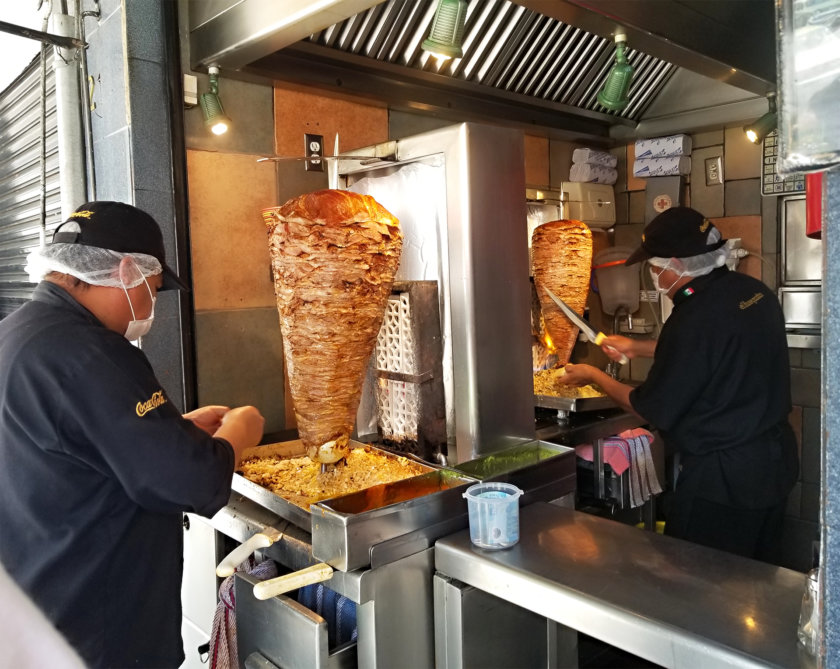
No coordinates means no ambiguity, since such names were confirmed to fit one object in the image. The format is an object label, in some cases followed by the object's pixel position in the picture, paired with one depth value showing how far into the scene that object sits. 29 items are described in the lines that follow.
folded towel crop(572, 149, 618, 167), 4.54
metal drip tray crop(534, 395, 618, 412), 3.29
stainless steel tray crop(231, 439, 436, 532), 1.97
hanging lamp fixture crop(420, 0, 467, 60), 2.18
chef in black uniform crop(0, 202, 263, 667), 1.60
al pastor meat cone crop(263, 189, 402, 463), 1.95
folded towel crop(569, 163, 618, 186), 4.52
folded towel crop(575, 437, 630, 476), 3.37
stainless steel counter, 1.35
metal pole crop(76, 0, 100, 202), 3.06
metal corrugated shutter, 3.47
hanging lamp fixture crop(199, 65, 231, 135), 2.81
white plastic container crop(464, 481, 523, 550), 1.82
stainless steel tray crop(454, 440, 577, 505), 2.14
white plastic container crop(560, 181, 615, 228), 4.36
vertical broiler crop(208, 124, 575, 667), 1.86
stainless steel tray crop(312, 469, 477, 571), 1.72
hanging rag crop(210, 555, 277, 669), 2.21
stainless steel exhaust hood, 2.47
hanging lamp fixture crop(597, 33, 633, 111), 2.84
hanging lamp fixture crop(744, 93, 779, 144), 3.53
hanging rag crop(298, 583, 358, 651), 2.01
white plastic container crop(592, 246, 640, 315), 4.59
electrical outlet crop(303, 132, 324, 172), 3.22
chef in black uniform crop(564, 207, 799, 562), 2.62
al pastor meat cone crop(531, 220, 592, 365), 3.47
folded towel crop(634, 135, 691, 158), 4.34
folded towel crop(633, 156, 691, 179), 4.38
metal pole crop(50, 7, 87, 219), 3.08
